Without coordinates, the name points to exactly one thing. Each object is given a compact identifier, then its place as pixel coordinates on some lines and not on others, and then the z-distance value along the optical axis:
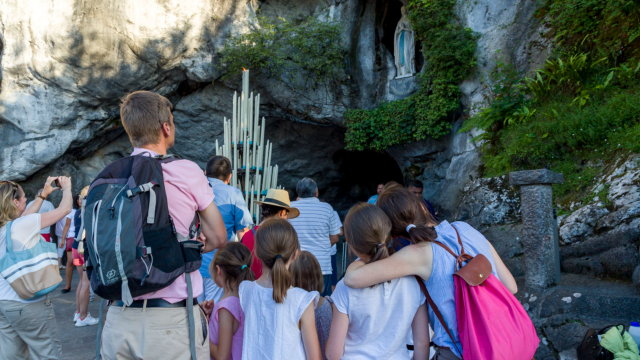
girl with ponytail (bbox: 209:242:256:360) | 2.16
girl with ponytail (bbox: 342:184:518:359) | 1.70
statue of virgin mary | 9.54
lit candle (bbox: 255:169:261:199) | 7.10
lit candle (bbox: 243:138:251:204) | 6.92
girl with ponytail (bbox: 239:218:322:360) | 1.89
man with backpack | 1.52
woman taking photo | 2.72
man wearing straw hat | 3.21
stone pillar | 3.82
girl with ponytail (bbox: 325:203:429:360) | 1.77
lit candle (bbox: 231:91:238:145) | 7.10
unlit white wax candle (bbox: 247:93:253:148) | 7.37
